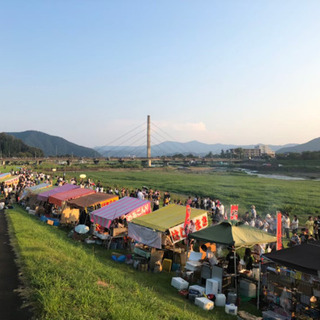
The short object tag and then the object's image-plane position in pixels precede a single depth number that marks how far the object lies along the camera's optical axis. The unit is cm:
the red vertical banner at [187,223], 1263
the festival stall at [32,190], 2497
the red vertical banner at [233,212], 1422
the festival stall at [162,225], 1213
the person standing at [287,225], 1675
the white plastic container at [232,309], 817
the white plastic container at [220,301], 877
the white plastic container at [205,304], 841
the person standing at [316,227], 1598
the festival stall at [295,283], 742
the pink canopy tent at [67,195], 1994
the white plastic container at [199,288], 903
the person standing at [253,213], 1925
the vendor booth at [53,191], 2227
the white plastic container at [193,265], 1026
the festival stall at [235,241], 930
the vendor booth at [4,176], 3830
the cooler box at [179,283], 974
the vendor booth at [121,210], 1498
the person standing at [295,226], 1712
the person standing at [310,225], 1580
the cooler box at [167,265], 1162
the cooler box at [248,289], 917
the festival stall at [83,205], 1842
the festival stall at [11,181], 3372
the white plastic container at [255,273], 949
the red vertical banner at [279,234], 1054
